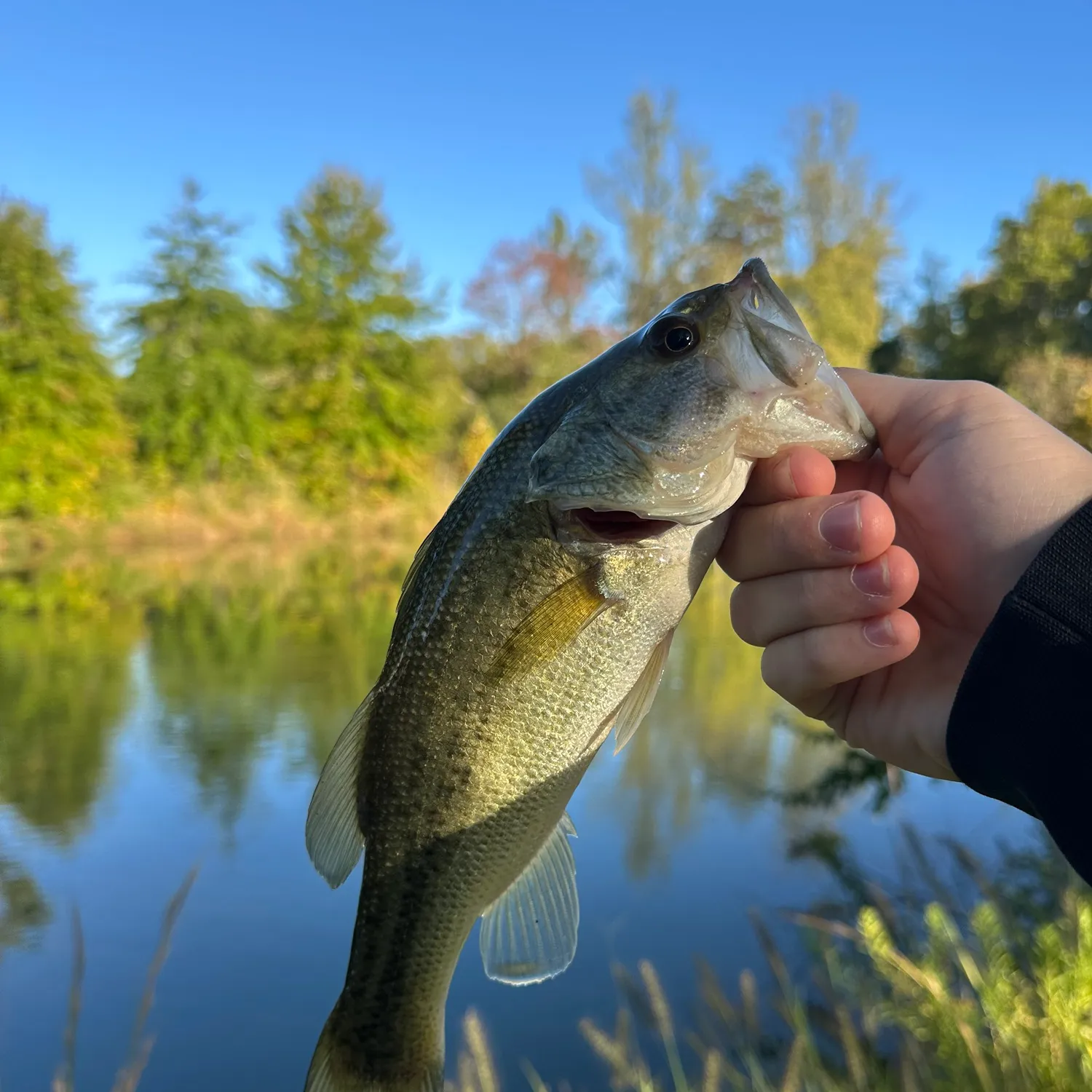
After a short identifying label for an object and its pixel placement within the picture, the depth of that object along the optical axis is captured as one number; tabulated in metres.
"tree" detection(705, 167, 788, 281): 13.46
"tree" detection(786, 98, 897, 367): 15.90
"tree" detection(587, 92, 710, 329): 13.55
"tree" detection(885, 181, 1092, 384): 15.25
